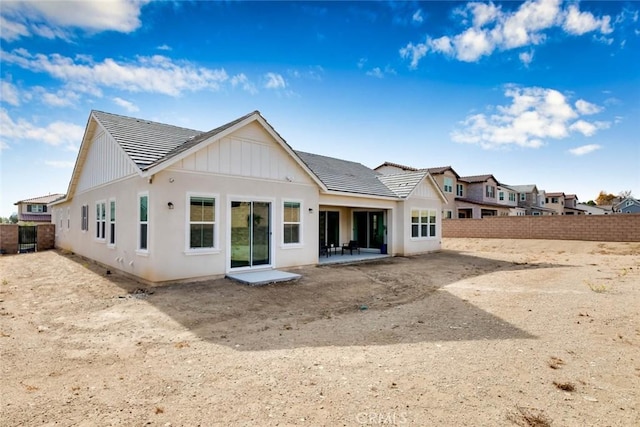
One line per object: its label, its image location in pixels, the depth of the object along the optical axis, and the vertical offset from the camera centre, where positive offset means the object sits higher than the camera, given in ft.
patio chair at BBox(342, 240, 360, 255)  56.74 -5.13
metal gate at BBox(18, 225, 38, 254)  67.82 -4.12
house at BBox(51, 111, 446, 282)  31.19 +2.24
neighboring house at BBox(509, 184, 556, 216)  162.20 +8.68
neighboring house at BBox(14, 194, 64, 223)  150.71 +4.35
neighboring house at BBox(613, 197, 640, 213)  195.04 +5.94
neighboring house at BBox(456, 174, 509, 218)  125.90 +6.92
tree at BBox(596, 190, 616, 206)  293.72 +15.91
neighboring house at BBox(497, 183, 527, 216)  145.18 +7.69
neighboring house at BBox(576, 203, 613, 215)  217.15 +4.70
